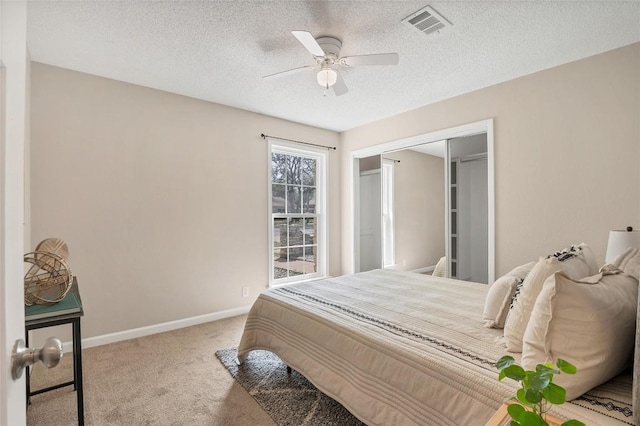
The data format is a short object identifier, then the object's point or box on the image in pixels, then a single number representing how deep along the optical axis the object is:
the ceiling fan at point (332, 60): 2.13
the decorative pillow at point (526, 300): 1.41
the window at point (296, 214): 4.31
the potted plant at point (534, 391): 0.62
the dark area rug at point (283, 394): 1.88
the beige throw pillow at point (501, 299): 1.70
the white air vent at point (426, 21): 2.06
